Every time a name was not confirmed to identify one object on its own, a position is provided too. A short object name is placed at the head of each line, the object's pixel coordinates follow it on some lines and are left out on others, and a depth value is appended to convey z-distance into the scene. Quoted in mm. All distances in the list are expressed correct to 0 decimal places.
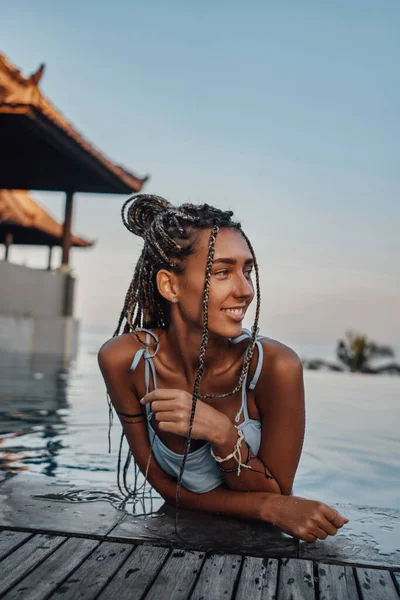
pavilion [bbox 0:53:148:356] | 9555
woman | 1991
